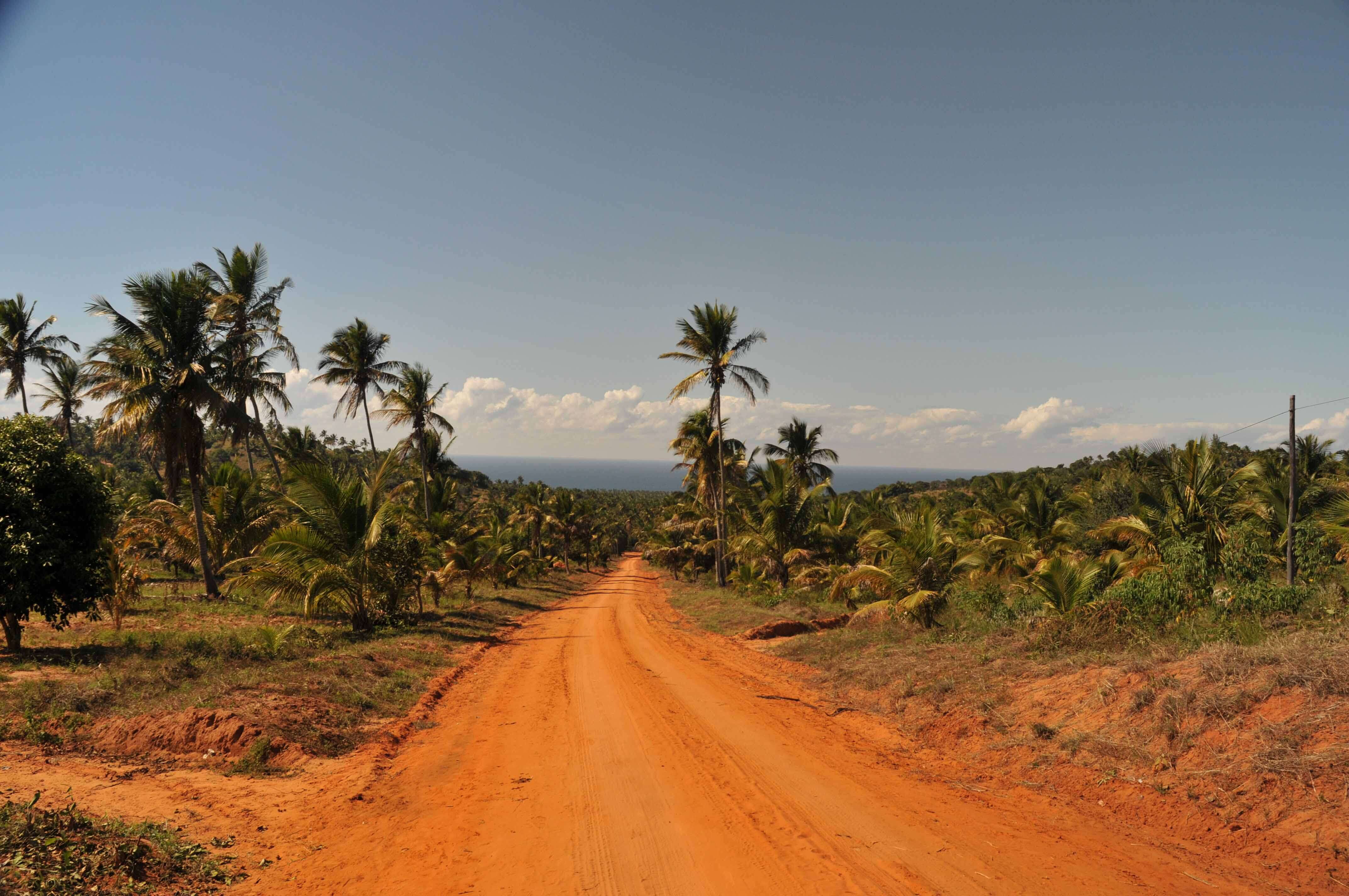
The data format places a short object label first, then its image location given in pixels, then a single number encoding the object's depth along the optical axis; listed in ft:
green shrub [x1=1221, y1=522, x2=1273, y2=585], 31.55
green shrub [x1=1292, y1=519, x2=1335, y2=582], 37.50
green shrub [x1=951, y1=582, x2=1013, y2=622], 39.34
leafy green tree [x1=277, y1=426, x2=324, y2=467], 104.47
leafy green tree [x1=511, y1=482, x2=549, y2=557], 149.07
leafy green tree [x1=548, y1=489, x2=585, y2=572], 149.07
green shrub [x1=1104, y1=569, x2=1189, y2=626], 29.99
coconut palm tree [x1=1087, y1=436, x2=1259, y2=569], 43.78
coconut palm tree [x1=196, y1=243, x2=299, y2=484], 73.67
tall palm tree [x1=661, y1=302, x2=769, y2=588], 83.66
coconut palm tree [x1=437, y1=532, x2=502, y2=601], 74.13
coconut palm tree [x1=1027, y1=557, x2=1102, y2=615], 34.42
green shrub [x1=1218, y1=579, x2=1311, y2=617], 27.68
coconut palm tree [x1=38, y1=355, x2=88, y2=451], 106.93
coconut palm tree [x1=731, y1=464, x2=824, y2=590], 74.43
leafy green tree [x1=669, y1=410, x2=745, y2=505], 100.48
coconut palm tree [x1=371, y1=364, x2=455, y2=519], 89.86
